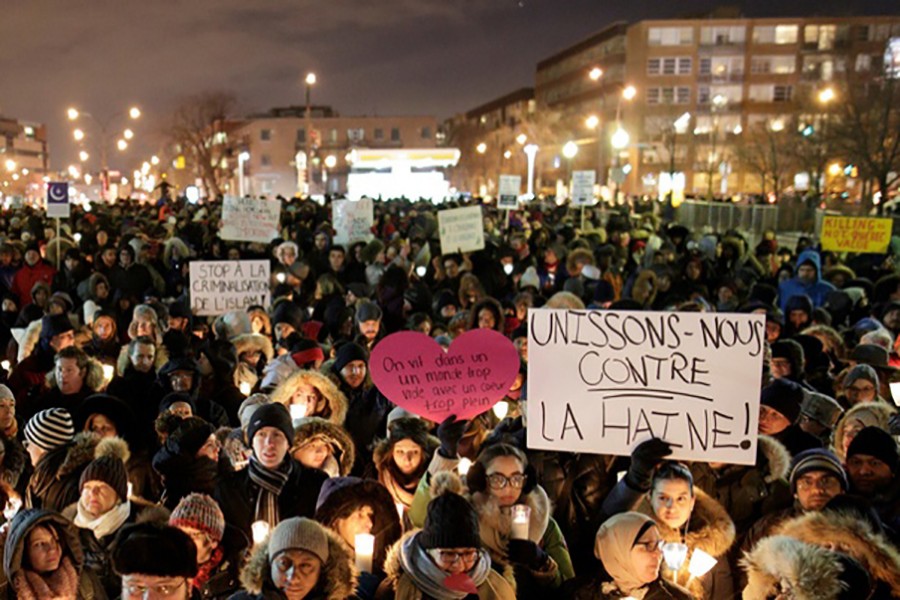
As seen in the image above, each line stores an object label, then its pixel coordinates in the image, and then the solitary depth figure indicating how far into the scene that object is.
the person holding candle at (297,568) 3.15
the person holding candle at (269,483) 4.19
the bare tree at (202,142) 73.56
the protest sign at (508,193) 16.58
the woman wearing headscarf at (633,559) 3.29
